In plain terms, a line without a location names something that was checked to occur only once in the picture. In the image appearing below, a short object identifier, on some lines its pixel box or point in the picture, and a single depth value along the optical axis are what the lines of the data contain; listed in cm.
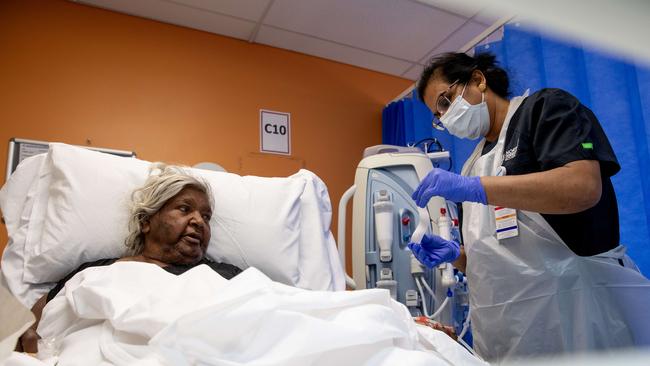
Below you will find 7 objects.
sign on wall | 273
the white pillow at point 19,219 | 129
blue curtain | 145
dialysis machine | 172
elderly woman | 141
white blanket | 59
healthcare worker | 107
